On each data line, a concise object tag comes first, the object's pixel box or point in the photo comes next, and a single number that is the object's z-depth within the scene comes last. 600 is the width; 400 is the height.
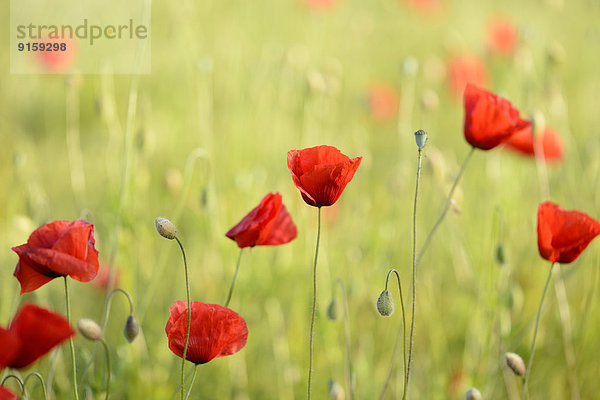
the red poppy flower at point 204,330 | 2.12
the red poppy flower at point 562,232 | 2.18
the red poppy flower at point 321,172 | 2.12
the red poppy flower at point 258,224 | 2.16
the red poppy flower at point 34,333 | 2.02
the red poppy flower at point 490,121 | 2.24
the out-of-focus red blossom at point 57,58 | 3.34
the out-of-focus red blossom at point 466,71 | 3.34
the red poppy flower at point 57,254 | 2.09
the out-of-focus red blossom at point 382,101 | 3.59
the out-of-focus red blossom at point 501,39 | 3.54
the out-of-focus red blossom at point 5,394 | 1.99
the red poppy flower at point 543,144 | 2.52
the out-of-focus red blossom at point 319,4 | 3.86
